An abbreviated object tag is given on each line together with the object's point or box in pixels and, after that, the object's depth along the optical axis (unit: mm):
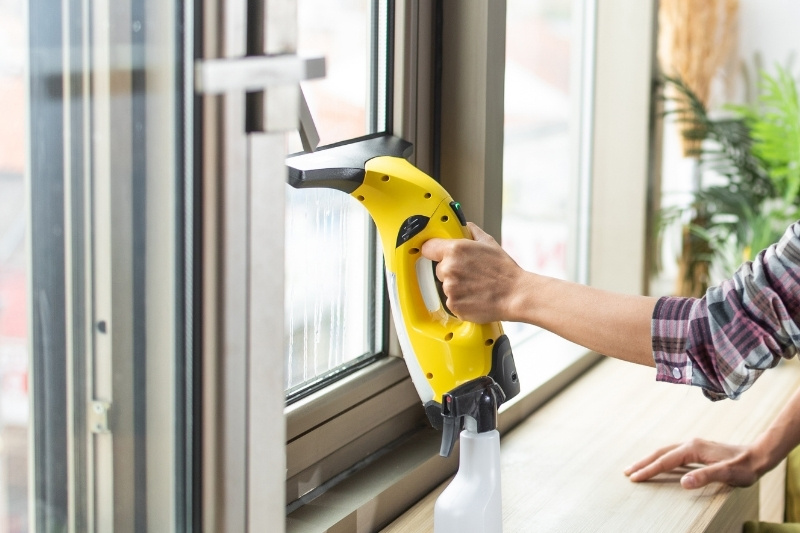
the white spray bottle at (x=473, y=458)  1618
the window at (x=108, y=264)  1343
